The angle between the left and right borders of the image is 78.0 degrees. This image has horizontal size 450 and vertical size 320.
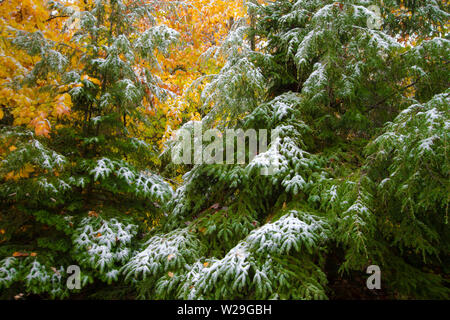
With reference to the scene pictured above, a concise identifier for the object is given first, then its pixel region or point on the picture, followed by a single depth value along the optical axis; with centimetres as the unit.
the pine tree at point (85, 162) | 371
